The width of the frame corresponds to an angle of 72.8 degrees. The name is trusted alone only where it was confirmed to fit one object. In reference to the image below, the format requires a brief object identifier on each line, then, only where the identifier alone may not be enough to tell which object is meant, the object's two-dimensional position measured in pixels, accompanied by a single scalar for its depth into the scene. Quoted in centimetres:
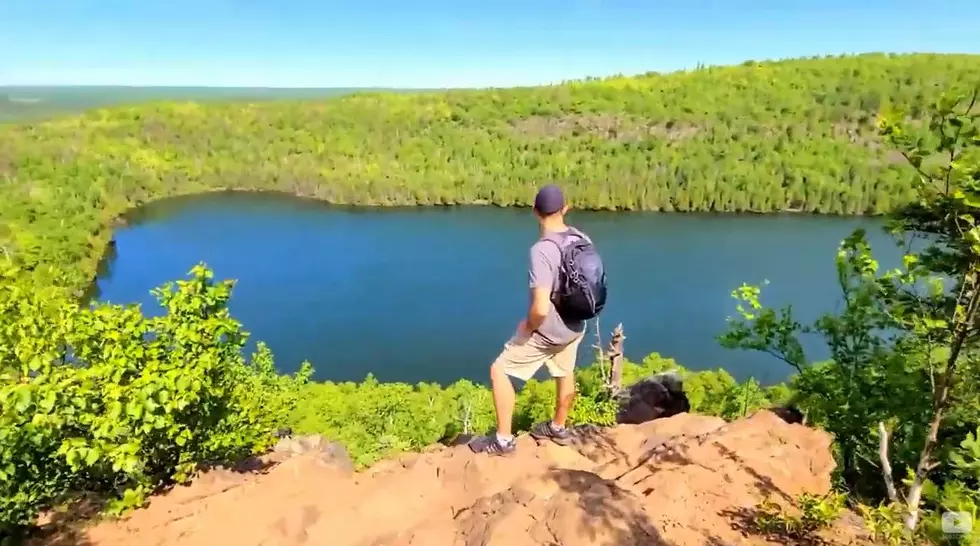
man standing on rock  348
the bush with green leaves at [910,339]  228
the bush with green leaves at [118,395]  338
